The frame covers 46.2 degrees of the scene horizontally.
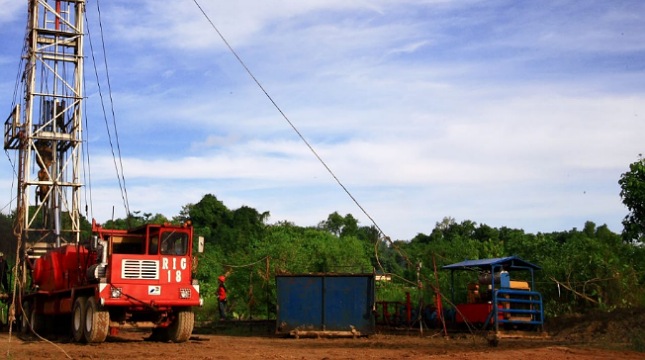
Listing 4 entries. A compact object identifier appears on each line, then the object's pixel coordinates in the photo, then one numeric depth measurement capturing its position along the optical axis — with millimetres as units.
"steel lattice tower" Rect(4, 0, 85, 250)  29797
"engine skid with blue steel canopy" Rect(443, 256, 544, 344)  20984
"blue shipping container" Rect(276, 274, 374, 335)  22062
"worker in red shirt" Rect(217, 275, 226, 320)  27500
